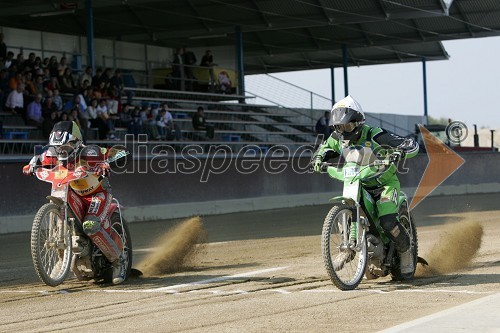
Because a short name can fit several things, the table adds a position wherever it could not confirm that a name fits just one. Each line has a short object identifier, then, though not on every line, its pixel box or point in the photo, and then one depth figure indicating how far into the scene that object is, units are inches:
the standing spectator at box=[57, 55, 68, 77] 1028.5
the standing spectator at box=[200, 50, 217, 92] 1421.0
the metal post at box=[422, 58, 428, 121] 1865.2
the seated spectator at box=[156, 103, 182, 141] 1075.3
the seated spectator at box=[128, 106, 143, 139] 1040.8
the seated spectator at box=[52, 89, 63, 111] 956.9
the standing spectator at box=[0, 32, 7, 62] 1027.3
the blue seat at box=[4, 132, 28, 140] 903.1
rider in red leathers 430.3
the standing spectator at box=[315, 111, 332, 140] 1390.3
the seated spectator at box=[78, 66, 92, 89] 1045.0
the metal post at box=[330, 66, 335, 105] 1937.3
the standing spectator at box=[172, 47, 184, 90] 1368.1
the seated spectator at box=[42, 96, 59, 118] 936.9
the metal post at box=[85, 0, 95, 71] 1130.0
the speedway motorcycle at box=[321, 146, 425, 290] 392.5
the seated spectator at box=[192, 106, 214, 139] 1165.1
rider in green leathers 409.7
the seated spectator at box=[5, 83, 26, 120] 935.0
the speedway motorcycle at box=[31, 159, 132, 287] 412.2
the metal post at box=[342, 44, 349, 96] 1659.7
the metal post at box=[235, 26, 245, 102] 1435.8
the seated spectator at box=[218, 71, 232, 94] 1448.1
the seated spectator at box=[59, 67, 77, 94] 1019.3
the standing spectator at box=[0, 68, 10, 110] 941.2
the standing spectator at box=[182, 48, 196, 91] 1406.1
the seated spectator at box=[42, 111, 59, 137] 914.1
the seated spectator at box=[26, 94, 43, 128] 932.6
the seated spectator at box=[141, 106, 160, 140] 1049.5
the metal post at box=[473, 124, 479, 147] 1673.2
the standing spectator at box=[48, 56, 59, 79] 1032.8
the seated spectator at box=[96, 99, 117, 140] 990.1
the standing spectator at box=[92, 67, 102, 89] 1086.4
